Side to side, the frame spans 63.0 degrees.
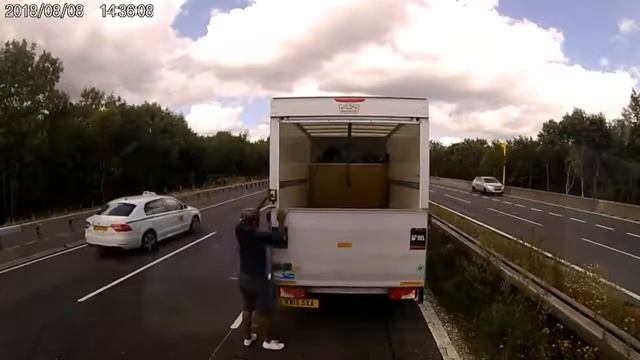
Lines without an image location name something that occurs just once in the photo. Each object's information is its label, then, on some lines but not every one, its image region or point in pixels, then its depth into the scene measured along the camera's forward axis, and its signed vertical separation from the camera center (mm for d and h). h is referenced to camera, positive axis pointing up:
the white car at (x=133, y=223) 13336 -1640
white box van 6652 -923
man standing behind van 6195 -1350
